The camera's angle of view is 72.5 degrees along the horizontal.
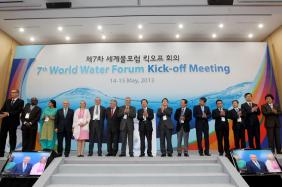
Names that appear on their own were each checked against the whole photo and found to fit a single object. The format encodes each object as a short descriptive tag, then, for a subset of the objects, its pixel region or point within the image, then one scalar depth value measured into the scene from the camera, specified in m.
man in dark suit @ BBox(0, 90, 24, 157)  4.10
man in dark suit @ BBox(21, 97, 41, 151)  4.08
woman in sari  4.23
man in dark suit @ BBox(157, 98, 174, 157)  4.10
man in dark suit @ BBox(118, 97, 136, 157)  4.13
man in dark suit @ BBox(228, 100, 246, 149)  4.27
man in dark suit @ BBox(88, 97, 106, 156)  4.19
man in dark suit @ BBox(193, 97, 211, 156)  4.22
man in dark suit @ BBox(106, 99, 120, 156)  4.24
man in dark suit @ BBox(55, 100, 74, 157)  4.22
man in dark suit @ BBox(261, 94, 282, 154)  4.25
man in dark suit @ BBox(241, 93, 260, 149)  4.29
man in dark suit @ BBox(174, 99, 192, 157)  4.25
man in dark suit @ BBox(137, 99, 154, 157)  4.16
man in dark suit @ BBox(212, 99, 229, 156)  4.20
